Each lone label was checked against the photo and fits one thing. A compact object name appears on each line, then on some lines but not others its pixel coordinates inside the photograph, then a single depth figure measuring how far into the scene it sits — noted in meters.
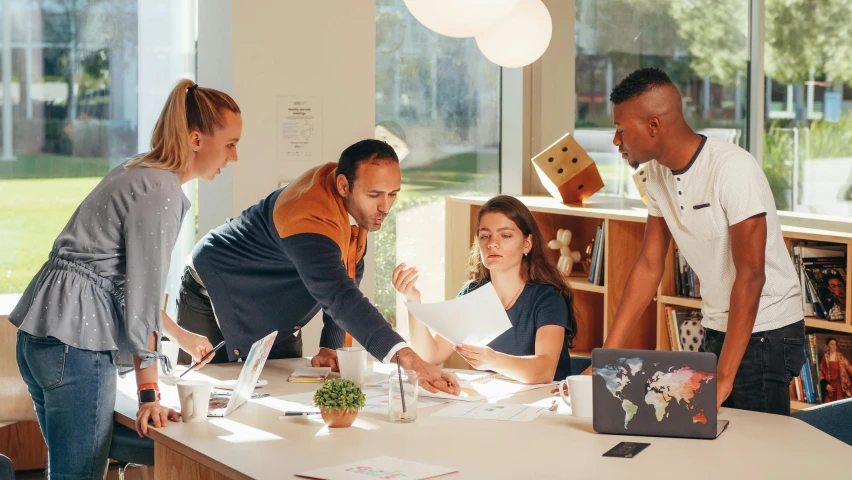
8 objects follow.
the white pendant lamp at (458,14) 3.71
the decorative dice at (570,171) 4.99
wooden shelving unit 4.09
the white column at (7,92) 4.70
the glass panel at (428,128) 5.43
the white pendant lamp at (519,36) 4.38
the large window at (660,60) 5.61
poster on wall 4.62
